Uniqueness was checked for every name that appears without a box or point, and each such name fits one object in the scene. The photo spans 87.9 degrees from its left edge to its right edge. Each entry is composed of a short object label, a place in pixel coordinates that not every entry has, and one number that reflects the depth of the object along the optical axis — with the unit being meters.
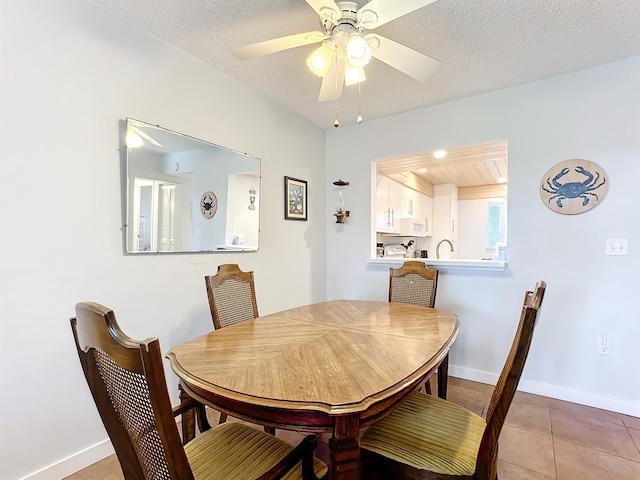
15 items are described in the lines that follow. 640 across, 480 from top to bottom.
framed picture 3.18
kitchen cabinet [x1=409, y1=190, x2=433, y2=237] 5.09
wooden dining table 0.93
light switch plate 2.32
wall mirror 1.98
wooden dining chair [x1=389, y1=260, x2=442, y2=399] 2.54
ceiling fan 1.38
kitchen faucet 5.65
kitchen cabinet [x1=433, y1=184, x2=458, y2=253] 5.93
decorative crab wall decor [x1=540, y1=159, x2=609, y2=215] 2.40
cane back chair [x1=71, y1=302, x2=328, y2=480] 0.68
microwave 4.66
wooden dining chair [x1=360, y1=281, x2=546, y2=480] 1.03
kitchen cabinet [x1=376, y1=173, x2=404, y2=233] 3.94
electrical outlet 2.38
